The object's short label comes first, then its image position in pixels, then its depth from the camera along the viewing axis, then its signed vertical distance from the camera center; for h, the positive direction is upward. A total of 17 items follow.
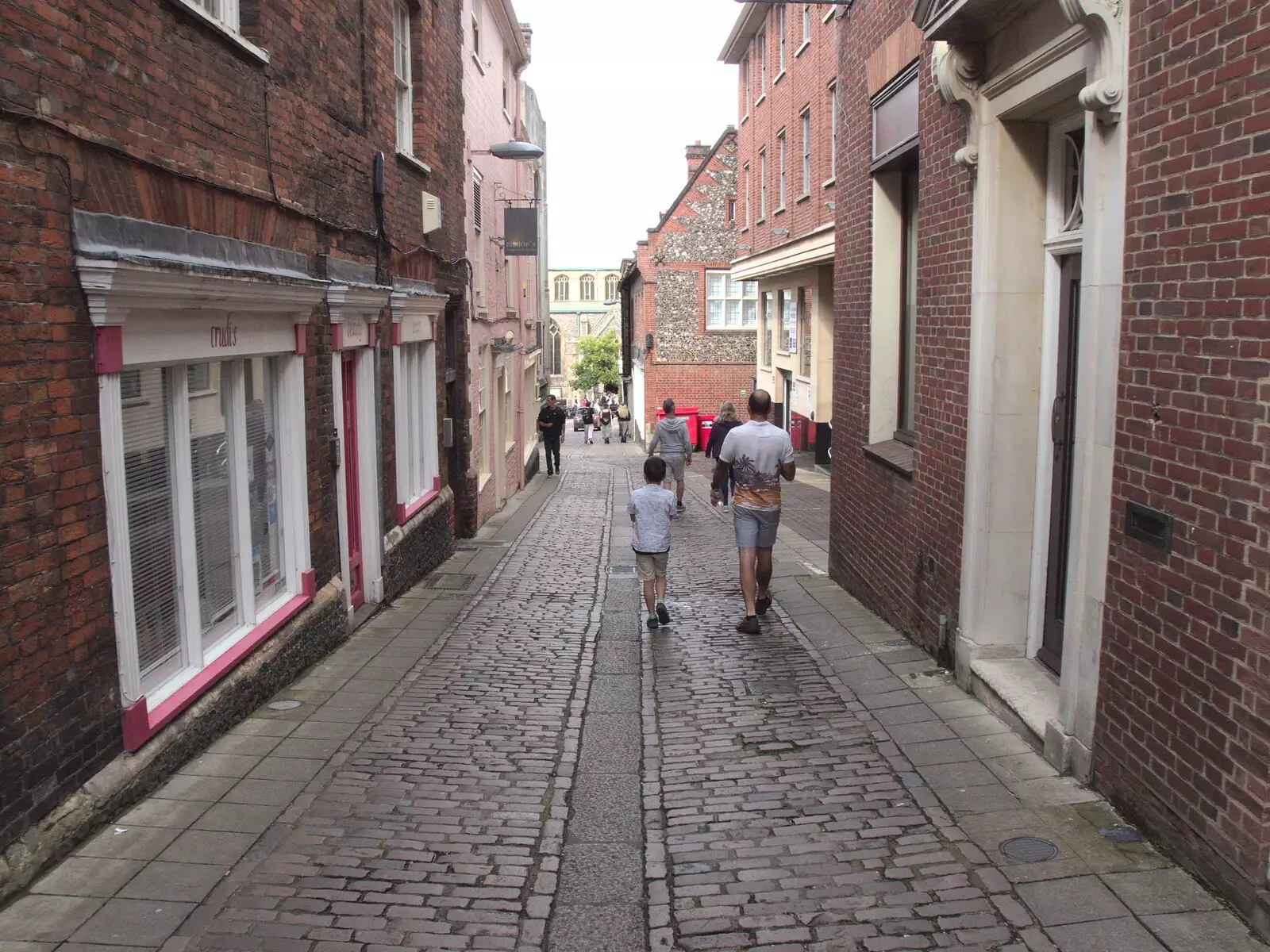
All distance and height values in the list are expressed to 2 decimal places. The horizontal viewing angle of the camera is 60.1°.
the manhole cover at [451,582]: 11.55 -2.63
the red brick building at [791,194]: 19.84 +2.91
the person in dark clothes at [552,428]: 26.98 -2.33
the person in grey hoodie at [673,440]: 15.61 -1.50
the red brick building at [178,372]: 4.46 -0.20
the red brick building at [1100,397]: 3.95 -0.30
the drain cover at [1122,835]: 4.55 -2.08
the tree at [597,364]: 92.94 -2.47
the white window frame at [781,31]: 23.21 +6.37
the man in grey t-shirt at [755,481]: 8.74 -1.16
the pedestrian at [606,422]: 52.79 -4.61
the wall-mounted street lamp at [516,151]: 14.45 +2.42
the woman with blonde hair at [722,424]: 14.94 -1.24
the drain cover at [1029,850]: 4.48 -2.12
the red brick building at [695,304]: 40.22 +1.13
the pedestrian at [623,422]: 49.47 -3.93
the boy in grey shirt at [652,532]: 9.14 -1.63
